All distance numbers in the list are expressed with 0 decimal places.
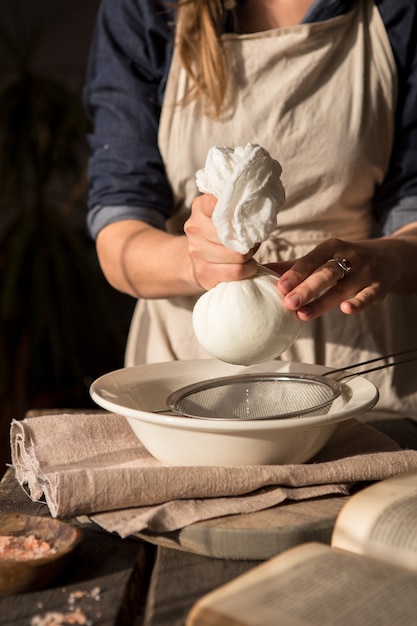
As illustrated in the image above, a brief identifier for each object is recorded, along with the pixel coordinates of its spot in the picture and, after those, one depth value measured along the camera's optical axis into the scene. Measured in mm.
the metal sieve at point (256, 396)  1501
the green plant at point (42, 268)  3287
